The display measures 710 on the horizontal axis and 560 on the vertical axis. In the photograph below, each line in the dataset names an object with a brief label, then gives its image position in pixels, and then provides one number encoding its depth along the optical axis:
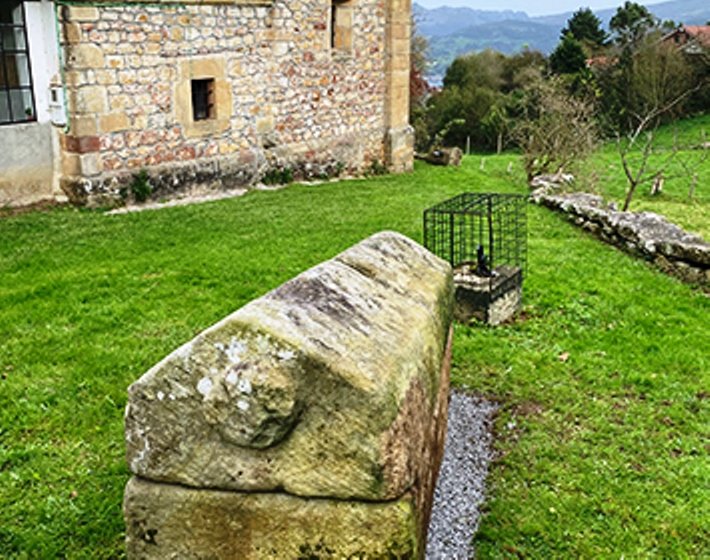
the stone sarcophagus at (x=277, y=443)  2.95
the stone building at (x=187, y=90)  10.26
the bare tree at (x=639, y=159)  22.70
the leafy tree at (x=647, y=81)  31.39
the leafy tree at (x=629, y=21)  43.15
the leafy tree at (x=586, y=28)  44.69
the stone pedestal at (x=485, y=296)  7.11
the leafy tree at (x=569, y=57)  37.94
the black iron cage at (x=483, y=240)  7.82
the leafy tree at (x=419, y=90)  30.78
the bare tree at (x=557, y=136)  17.20
